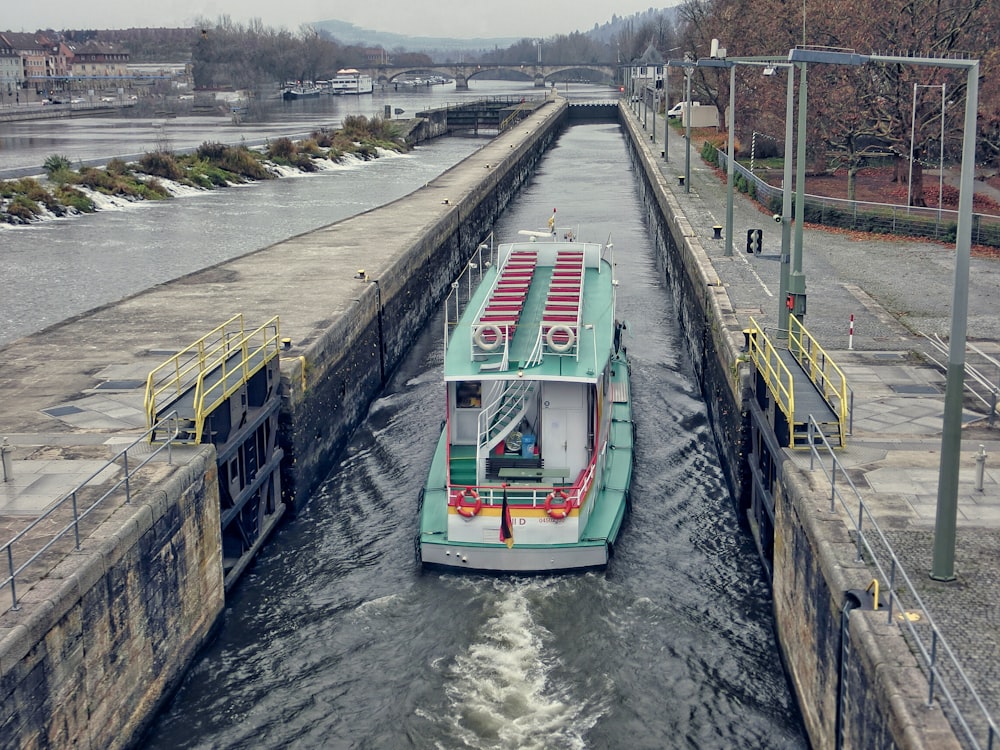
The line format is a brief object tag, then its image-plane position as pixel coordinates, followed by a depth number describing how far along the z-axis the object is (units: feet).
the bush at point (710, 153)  263.08
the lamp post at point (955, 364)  45.09
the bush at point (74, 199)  225.76
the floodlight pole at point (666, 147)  266.57
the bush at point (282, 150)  314.96
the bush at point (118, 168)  256.73
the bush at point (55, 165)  248.32
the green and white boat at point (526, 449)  72.49
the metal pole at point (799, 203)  89.10
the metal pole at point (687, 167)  204.64
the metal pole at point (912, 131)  158.92
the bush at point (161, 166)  265.34
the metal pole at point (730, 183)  136.65
